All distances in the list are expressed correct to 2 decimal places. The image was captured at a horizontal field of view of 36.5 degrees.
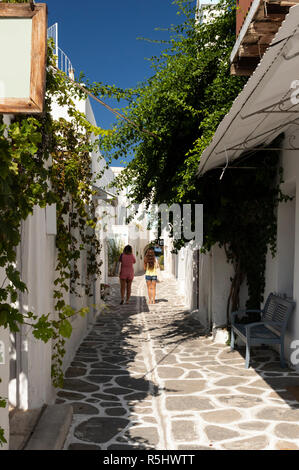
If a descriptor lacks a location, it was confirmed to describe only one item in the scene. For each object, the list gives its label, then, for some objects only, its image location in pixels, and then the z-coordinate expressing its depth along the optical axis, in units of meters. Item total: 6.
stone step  4.06
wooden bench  6.92
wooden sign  2.54
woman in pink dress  14.34
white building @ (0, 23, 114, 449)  4.99
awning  3.38
